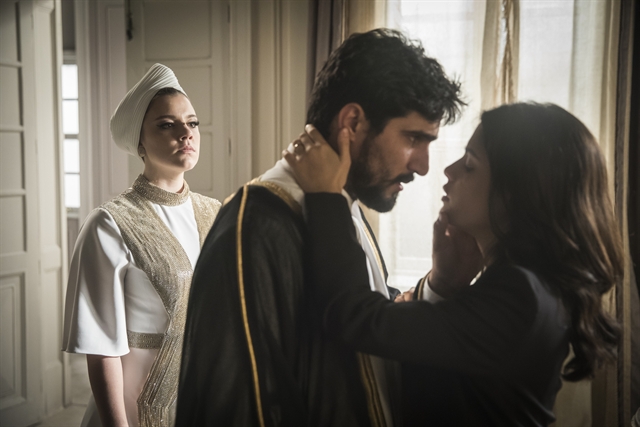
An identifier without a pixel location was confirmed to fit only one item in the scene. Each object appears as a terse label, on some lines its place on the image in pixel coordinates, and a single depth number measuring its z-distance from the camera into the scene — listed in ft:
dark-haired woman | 3.09
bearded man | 2.86
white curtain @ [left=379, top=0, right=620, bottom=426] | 9.14
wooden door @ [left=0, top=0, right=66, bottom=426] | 9.44
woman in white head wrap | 4.71
